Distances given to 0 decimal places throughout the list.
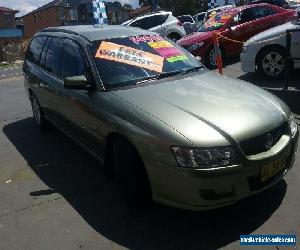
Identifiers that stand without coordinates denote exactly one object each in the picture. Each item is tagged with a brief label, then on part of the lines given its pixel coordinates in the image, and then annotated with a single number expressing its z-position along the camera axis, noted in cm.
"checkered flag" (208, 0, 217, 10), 1997
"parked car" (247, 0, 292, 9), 1195
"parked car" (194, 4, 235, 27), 2214
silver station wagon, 232
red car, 779
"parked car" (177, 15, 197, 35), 1480
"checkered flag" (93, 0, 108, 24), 1045
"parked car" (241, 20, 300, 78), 586
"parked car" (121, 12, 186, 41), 1164
